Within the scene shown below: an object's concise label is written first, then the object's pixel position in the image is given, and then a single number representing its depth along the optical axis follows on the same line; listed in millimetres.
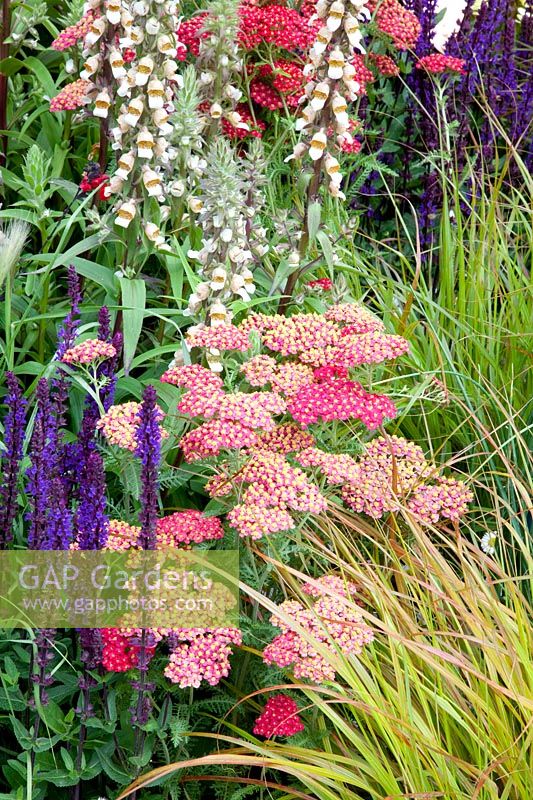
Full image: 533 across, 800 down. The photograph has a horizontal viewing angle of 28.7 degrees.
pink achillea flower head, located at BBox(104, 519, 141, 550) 2330
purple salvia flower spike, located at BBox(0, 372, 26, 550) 2117
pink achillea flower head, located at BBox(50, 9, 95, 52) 3324
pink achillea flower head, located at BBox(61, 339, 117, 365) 2467
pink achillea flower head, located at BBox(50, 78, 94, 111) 3244
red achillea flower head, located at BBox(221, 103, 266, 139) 3562
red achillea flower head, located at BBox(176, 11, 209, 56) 3584
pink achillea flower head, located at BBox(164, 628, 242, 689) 2135
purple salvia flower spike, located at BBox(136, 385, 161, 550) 1985
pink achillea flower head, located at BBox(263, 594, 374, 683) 2139
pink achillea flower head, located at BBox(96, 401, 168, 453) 2344
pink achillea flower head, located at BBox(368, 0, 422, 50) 4051
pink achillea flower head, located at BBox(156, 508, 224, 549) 2375
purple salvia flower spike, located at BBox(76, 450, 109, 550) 2061
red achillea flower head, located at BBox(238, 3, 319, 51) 3670
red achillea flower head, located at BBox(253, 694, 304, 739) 2184
